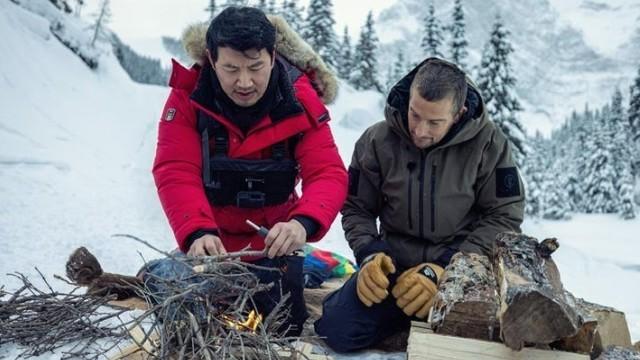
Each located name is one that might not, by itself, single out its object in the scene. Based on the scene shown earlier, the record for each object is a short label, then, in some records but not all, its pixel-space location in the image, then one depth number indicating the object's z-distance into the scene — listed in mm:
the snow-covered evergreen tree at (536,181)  31398
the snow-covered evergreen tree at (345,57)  35297
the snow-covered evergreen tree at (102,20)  27572
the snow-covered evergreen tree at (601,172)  37531
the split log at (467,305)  2418
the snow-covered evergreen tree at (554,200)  39469
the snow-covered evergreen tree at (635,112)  31689
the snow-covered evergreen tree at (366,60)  31891
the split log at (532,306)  2025
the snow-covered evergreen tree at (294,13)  31016
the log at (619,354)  2562
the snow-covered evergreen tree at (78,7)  26814
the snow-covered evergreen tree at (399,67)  38844
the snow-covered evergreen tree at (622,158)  36750
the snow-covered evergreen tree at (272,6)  29997
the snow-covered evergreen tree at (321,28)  30359
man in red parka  3035
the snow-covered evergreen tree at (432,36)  27141
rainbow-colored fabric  4504
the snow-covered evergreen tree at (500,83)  18094
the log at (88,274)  3588
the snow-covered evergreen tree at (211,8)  34644
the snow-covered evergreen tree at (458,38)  22547
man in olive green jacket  3121
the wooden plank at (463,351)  2195
